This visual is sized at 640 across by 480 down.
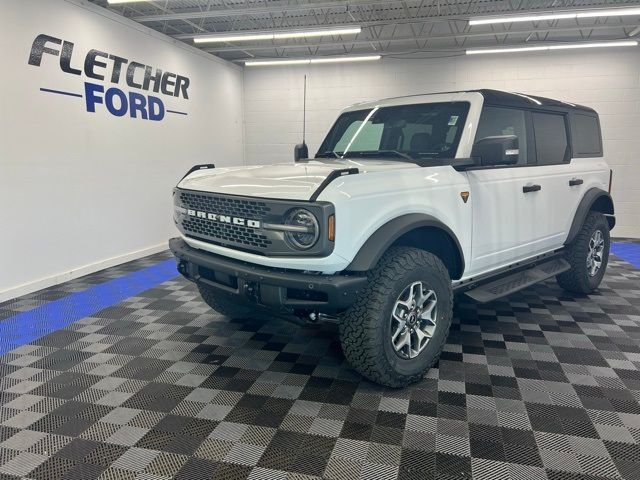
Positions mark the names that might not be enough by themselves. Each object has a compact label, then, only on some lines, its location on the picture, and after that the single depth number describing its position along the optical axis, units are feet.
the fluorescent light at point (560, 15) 18.12
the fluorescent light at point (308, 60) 26.73
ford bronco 7.44
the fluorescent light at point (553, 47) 23.71
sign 16.28
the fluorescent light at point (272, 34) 20.34
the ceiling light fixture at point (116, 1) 16.39
